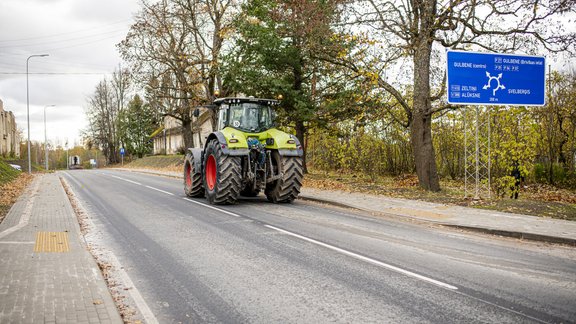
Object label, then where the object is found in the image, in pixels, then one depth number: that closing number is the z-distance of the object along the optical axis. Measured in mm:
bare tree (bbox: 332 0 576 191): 14117
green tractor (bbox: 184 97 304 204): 12977
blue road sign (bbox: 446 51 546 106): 13102
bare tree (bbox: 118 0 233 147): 31172
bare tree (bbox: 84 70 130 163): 75188
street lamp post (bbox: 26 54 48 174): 39456
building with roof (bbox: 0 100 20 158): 56706
